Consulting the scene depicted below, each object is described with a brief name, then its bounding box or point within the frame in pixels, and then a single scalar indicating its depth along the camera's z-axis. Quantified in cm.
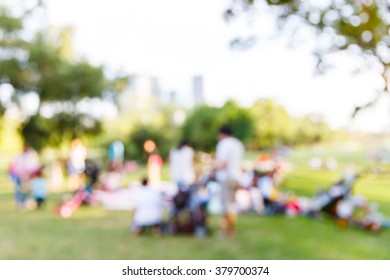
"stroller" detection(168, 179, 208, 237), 479
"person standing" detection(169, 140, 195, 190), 672
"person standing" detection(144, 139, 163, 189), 781
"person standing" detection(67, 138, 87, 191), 750
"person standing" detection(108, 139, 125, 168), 1006
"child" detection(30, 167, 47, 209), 643
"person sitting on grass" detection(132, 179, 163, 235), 481
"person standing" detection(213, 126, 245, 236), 445
